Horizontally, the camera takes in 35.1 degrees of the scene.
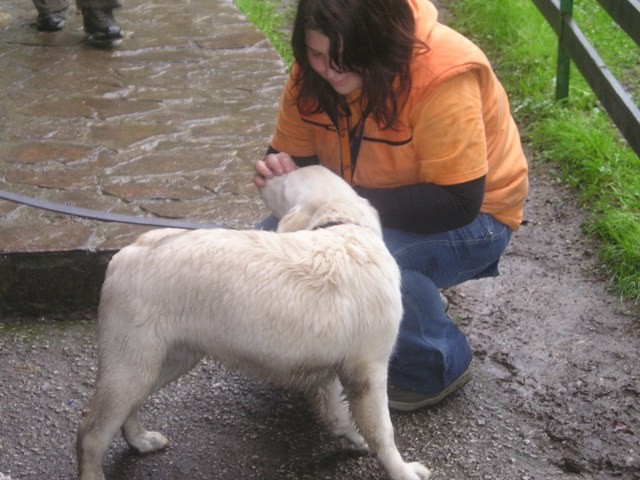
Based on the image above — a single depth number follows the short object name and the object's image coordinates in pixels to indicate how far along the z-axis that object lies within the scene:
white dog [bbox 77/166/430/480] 2.77
